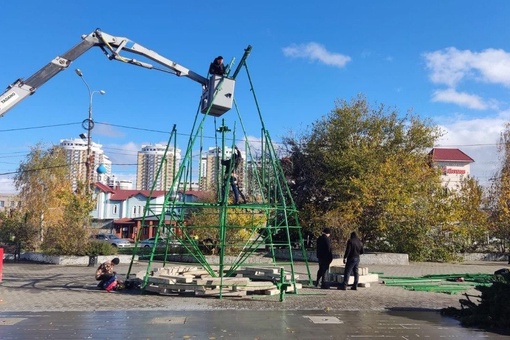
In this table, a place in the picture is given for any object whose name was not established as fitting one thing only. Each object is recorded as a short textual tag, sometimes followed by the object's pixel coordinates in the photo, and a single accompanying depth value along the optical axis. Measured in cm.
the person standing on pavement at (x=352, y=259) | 1385
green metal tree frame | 1294
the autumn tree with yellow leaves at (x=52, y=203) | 2364
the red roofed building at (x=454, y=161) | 7450
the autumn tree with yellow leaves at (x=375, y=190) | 2541
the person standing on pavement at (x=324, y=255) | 1448
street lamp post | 2858
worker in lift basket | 1344
